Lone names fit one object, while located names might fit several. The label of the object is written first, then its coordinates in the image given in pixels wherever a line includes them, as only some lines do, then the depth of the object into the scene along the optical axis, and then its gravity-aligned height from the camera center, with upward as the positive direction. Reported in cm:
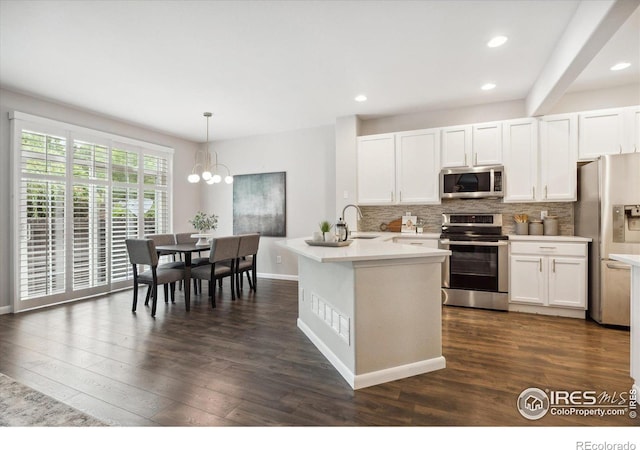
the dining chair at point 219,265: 403 -55
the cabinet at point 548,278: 348 -63
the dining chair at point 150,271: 376 -58
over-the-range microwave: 404 +56
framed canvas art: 586 +41
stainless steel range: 379 -54
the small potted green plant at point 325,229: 279 -4
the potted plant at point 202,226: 471 -2
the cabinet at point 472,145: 406 +106
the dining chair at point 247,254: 459 -45
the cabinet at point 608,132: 346 +104
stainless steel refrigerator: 312 -6
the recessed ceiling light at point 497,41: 274 +164
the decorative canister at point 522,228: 407 -6
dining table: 389 -37
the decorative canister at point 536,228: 400 -6
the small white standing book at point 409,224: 467 +0
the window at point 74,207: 392 +27
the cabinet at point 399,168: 441 +83
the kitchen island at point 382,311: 212 -63
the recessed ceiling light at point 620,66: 324 +166
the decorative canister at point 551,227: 392 -5
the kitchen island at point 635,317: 187 -58
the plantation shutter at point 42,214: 390 +15
